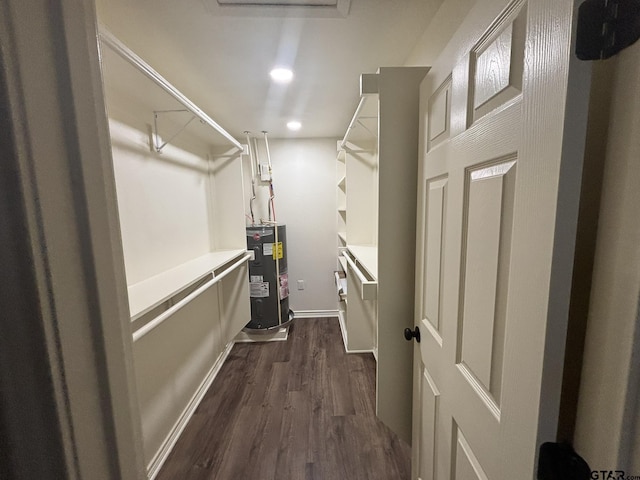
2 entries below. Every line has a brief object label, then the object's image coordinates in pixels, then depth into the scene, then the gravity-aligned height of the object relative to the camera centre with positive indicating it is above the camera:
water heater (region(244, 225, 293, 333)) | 2.82 -0.70
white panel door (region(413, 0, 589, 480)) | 0.41 -0.05
